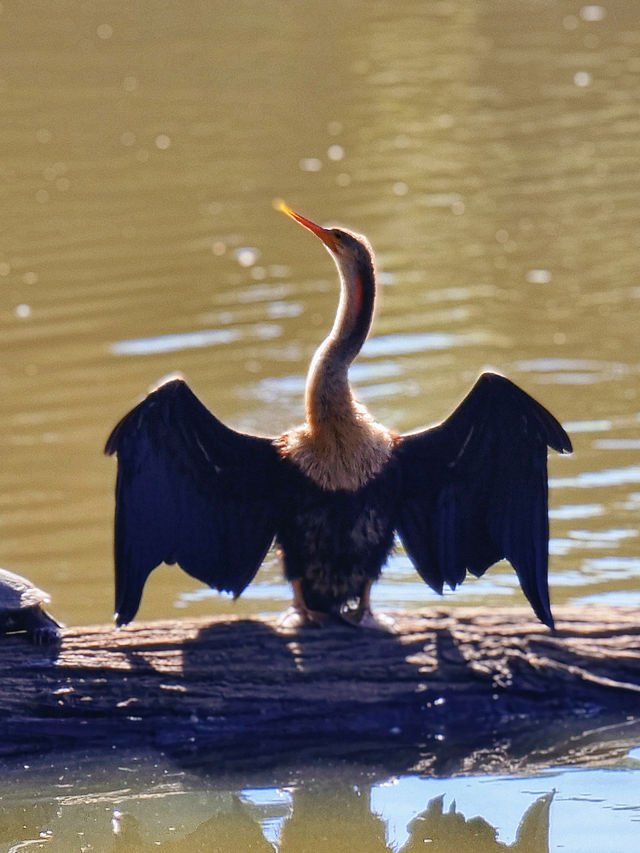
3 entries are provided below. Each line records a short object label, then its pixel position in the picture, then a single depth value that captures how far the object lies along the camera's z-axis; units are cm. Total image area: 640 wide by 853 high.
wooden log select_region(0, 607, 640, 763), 958
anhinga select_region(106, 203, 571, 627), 983
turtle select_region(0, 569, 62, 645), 973
